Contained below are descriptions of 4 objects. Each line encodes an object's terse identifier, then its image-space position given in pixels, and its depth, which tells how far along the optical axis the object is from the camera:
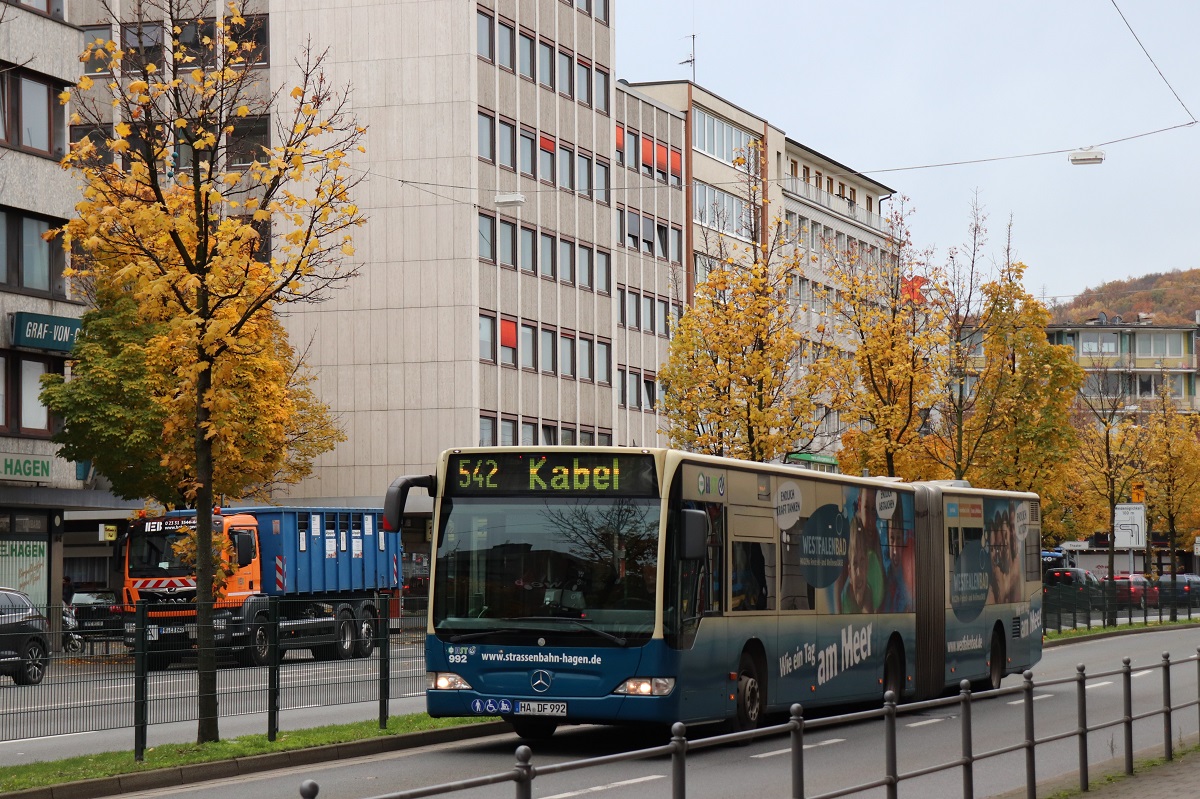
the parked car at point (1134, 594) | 57.54
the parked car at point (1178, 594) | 64.44
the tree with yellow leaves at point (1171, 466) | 67.69
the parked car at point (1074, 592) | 50.28
